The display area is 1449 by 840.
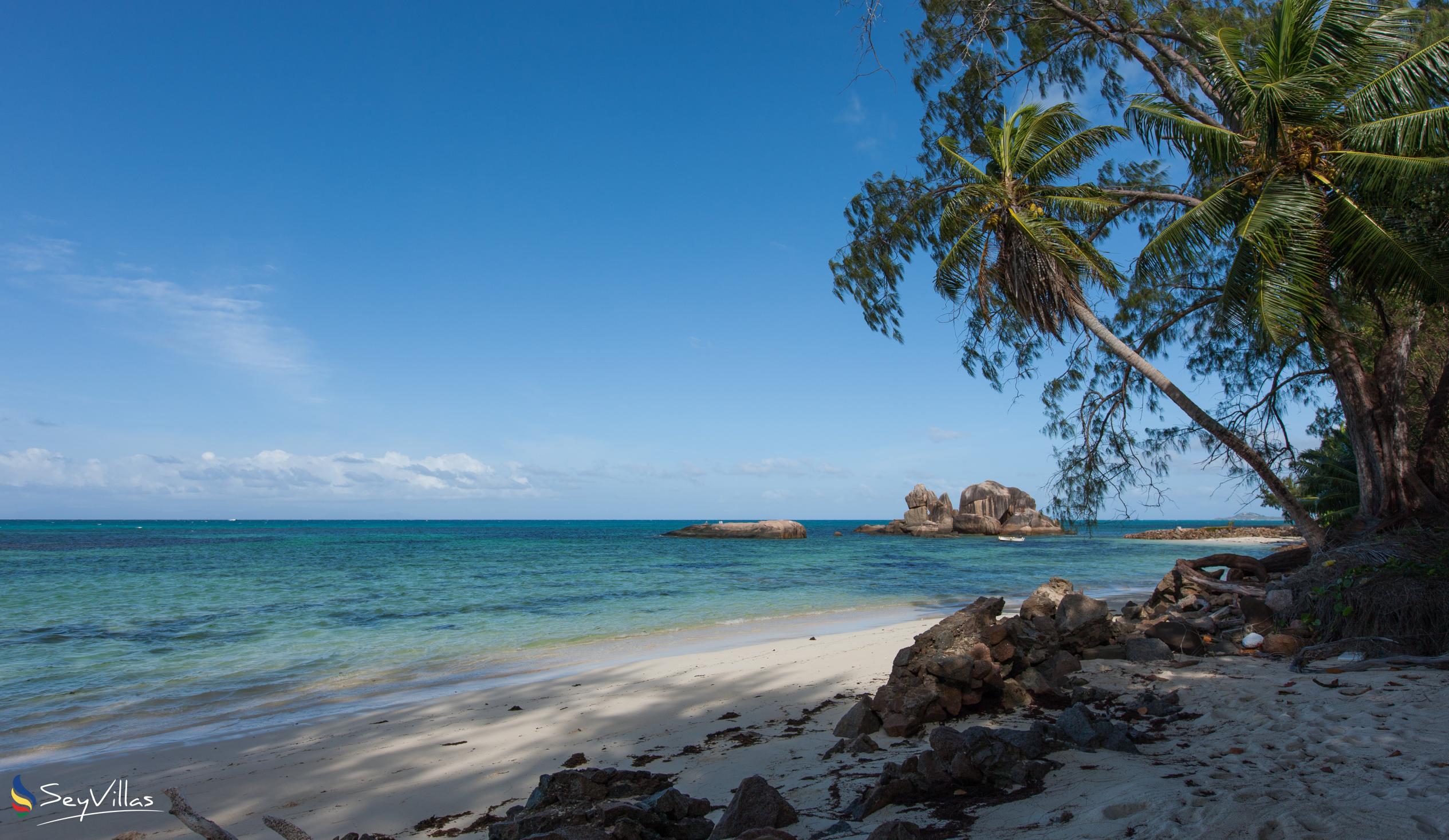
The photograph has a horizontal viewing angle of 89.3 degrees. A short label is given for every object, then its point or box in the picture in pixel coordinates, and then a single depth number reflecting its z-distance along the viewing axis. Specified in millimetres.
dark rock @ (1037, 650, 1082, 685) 6625
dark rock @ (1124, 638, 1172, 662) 7312
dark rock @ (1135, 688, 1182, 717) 5414
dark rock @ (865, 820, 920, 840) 3166
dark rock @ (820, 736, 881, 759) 5074
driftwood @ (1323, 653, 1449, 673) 6305
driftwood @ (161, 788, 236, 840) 3354
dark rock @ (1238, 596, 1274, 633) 8531
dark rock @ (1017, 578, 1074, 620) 9133
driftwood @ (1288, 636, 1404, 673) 6539
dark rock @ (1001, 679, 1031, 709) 5871
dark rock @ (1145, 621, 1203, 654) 7727
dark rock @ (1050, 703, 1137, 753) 4496
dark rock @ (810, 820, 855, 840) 3652
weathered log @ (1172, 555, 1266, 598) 10098
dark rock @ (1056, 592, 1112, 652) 7705
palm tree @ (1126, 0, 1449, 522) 8781
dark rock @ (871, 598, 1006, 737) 5508
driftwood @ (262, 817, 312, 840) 3484
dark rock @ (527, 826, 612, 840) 3348
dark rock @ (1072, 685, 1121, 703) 5992
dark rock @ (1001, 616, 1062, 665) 6547
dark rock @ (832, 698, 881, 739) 5520
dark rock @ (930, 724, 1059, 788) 3973
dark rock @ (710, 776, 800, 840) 3695
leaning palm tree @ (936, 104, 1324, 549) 11180
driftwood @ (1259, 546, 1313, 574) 11461
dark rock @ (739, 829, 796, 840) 3260
